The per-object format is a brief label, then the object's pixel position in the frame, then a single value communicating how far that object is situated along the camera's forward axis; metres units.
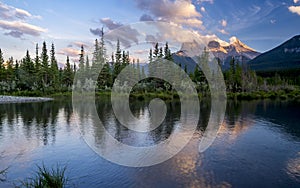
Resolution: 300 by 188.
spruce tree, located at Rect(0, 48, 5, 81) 62.49
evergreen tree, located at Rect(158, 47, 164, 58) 64.62
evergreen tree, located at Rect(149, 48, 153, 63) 64.53
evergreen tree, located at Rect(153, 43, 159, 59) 64.56
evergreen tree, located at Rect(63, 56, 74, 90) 67.31
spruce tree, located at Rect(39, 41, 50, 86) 61.45
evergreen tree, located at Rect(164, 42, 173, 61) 63.71
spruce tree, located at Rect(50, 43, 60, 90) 62.94
